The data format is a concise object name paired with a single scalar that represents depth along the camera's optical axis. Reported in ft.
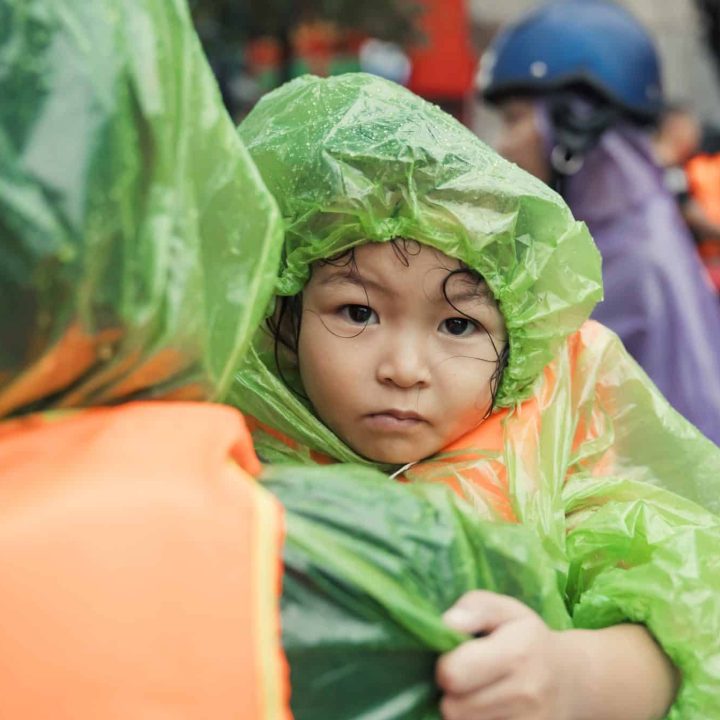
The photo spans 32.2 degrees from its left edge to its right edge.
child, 5.49
